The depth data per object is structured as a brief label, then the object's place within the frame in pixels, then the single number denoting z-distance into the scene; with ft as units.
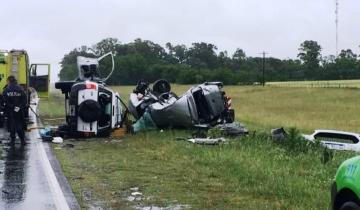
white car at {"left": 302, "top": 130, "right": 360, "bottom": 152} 48.18
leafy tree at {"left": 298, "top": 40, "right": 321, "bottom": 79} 522.06
